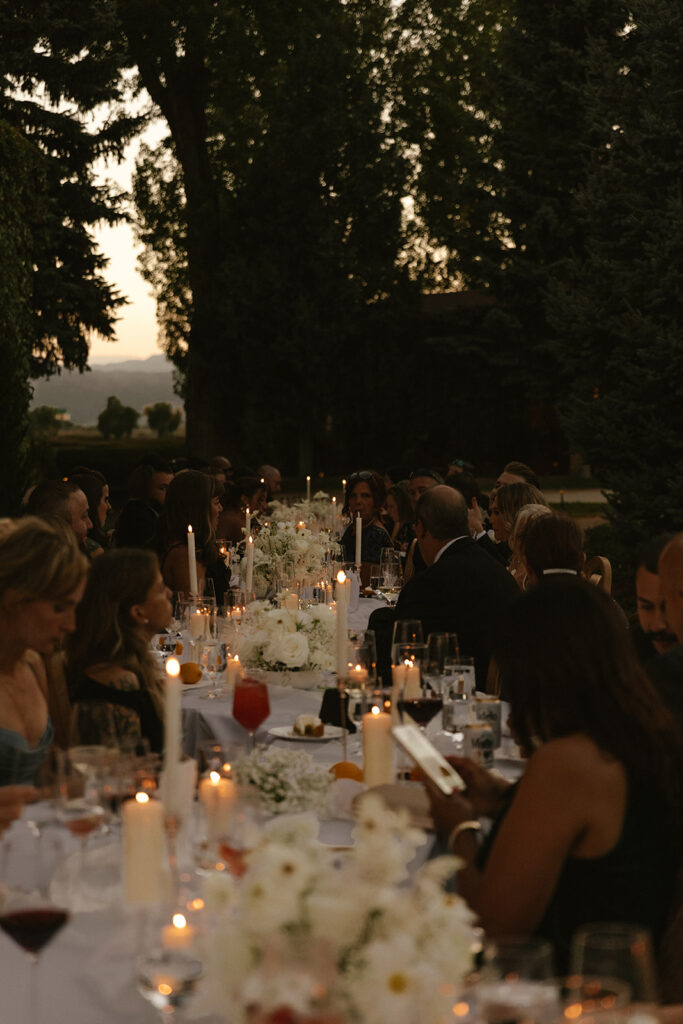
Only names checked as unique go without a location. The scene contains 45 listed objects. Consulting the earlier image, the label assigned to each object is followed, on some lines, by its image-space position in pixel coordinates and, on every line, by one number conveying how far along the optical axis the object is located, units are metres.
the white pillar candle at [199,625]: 5.19
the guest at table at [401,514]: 10.54
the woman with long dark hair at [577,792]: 2.54
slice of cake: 3.99
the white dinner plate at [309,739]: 3.96
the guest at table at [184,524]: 7.15
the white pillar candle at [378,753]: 3.25
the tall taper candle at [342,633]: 3.92
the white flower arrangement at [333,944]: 1.49
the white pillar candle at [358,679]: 3.67
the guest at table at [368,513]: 9.86
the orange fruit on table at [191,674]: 5.01
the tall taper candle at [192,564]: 5.68
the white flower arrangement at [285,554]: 7.54
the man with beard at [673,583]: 3.92
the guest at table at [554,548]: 5.48
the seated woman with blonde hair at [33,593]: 3.62
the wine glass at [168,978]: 1.96
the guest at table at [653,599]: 4.31
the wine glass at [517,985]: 1.47
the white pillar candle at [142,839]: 2.26
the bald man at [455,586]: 6.19
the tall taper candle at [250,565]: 6.05
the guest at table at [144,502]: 9.75
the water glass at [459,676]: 4.12
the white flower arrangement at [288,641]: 4.87
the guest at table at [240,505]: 10.30
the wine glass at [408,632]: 4.27
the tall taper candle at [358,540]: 6.98
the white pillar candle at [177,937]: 1.96
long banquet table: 2.19
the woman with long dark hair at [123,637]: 3.87
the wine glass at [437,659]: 4.02
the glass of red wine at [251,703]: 3.72
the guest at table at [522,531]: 6.44
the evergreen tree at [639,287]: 14.33
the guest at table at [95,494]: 9.29
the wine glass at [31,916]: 2.09
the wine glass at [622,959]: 1.47
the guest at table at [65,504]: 7.72
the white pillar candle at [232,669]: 4.88
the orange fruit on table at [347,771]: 3.40
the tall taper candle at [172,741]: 2.60
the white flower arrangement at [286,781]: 3.09
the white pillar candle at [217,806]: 2.28
